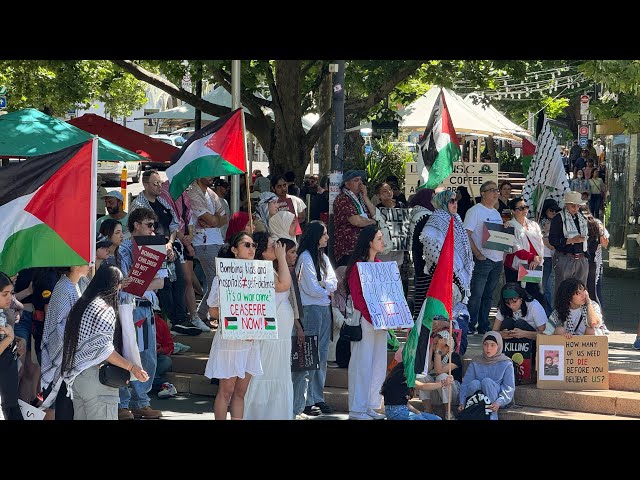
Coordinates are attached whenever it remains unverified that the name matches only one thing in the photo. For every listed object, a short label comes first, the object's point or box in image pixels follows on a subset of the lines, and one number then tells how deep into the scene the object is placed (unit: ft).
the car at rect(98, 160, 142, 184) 127.65
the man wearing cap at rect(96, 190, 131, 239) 38.75
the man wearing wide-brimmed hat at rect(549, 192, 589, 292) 42.45
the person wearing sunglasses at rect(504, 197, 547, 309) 40.98
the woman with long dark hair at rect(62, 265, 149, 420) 26.84
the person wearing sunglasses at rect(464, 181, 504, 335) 41.47
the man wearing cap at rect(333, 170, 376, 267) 38.42
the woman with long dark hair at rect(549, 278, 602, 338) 34.94
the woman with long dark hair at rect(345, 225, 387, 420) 32.83
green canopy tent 43.83
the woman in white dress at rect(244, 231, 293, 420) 31.09
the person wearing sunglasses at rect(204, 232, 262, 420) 30.07
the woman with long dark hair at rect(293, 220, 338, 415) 33.35
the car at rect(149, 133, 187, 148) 142.18
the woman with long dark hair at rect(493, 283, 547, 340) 35.17
